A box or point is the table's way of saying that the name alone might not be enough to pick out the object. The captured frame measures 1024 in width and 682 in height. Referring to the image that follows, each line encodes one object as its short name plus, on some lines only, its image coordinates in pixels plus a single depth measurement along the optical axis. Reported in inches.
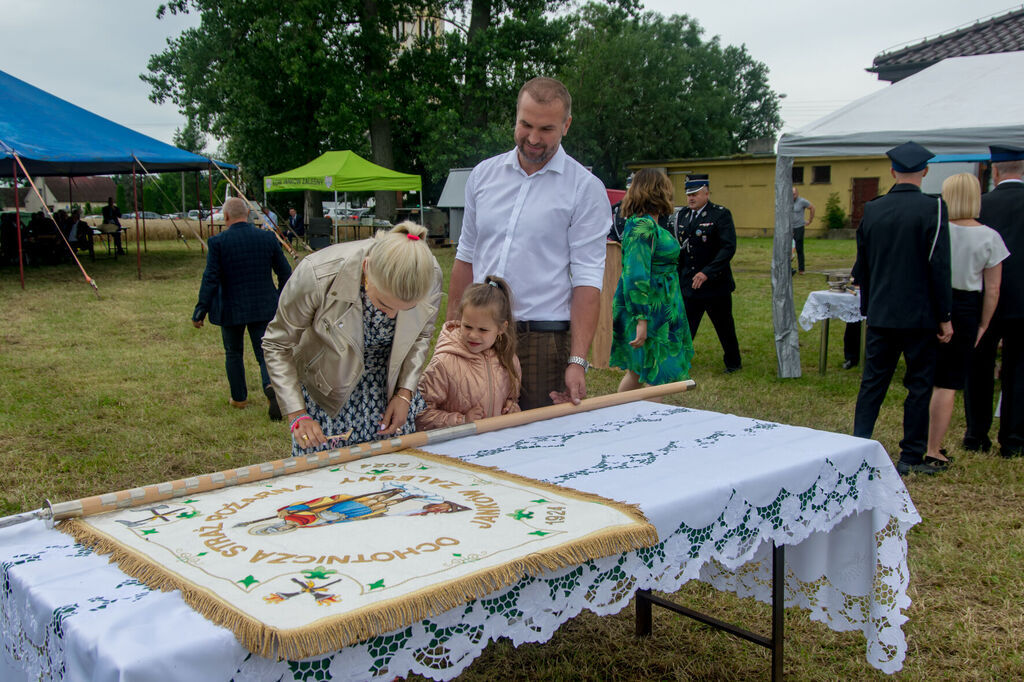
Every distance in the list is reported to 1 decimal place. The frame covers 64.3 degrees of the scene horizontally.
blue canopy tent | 550.0
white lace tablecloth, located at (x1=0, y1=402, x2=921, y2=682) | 46.6
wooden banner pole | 64.9
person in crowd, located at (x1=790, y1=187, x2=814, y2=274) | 571.8
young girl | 107.7
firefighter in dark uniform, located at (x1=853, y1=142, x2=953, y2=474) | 165.6
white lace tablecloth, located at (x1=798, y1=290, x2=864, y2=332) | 258.2
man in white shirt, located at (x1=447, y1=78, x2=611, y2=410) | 114.4
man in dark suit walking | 234.2
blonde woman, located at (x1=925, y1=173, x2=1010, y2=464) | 178.1
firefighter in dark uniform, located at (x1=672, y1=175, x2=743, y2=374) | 266.7
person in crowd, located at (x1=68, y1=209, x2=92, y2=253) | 727.7
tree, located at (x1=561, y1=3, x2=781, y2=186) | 1512.1
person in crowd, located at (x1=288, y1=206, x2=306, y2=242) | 999.6
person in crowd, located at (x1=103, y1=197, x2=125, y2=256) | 796.0
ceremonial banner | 48.0
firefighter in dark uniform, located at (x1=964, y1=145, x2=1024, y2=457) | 183.6
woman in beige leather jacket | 82.5
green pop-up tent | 742.5
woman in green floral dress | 187.3
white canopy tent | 239.6
